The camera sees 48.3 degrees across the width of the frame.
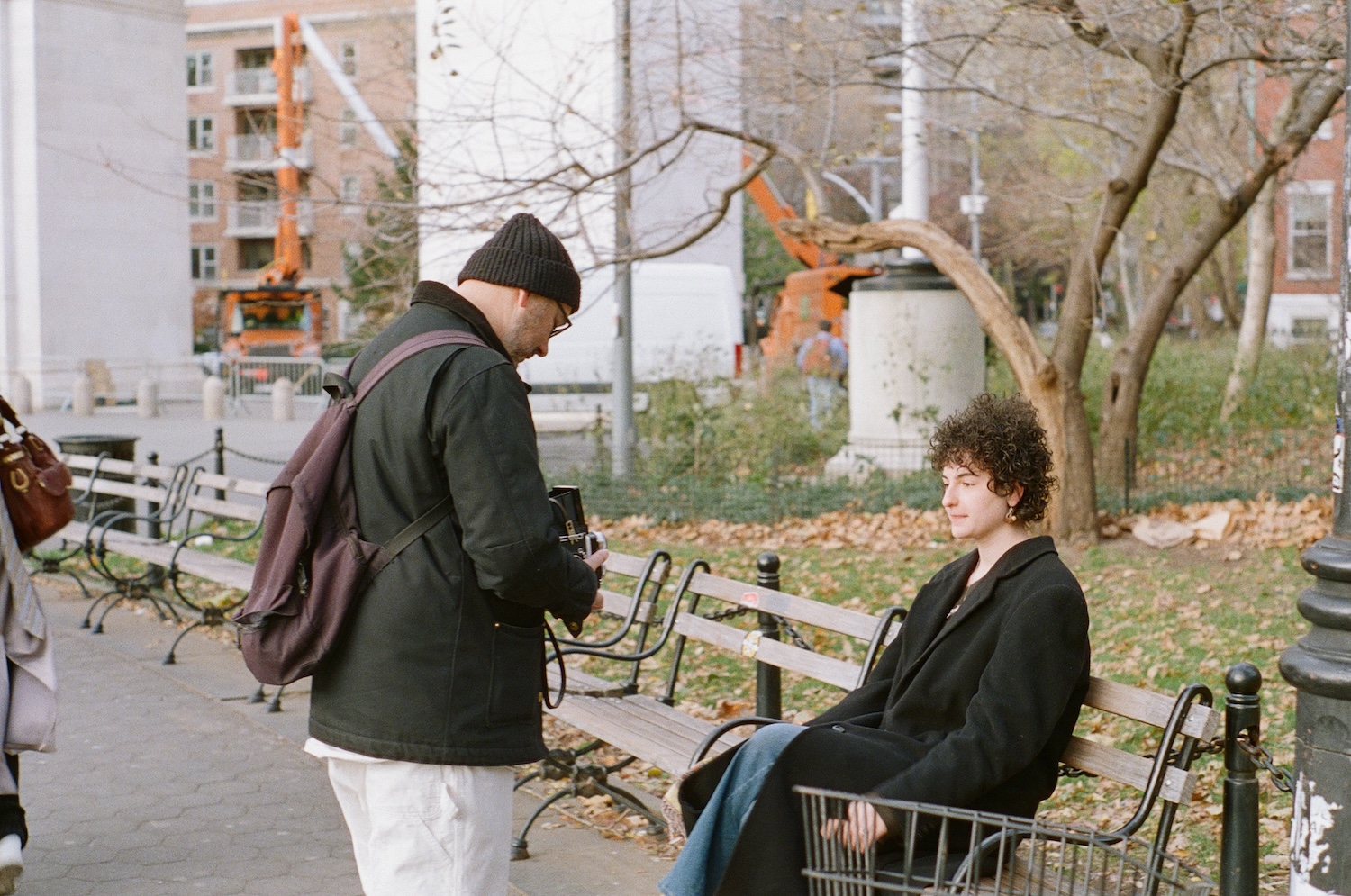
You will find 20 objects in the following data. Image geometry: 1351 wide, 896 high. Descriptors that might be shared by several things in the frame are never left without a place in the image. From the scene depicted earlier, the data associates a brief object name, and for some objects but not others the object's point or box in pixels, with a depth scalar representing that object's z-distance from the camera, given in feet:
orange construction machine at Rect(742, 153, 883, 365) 83.20
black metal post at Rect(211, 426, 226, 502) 39.19
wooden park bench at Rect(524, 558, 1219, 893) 11.80
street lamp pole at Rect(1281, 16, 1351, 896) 10.46
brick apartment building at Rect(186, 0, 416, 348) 200.95
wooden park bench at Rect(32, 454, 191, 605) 32.35
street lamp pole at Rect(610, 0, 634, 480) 36.01
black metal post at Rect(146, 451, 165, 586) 32.24
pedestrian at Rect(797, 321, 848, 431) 52.11
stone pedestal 46.88
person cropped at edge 14.74
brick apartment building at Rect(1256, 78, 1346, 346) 85.97
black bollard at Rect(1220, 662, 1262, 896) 11.61
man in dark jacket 10.26
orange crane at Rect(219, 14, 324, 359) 139.85
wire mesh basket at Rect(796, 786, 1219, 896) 9.83
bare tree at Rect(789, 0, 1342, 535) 31.37
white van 60.75
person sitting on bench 10.71
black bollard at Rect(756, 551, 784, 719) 18.34
